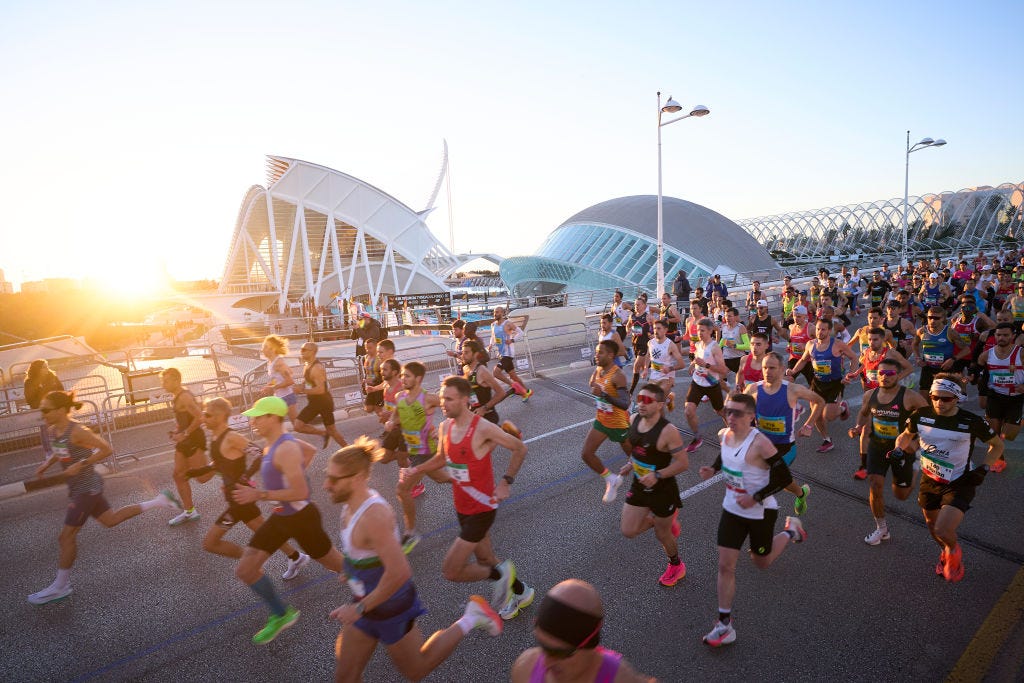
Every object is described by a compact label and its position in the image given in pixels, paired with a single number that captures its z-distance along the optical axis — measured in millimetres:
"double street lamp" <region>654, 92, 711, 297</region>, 17594
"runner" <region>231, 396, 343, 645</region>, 3807
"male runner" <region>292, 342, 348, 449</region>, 7520
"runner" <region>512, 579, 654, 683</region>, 1741
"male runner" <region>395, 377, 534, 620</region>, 3955
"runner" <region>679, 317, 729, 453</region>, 7344
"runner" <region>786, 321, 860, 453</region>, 7266
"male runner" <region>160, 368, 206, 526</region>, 5746
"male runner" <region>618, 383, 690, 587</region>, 4230
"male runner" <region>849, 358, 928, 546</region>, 4934
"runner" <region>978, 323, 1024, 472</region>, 6461
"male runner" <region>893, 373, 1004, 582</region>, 4223
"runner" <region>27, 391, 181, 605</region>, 4746
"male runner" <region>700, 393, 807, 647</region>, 3711
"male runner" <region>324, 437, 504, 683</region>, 2807
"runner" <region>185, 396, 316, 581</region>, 4398
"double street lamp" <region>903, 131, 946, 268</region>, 29406
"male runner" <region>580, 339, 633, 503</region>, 5961
